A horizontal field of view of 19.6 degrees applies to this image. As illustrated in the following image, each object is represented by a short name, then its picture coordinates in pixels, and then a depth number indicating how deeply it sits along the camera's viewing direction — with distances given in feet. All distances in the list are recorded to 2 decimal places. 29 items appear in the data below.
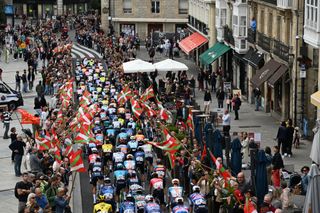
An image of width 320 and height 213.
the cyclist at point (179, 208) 78.35
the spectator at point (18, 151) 109.60
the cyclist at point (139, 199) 82.48
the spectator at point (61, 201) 80.07
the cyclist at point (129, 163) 95.50
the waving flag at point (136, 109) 130.93
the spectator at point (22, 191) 83.15
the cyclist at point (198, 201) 80.86
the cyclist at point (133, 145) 105.09
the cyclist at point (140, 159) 103.61
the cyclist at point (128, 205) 80.77
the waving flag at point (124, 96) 142.00
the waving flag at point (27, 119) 117.50
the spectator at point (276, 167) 94.58
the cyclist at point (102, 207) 80.12
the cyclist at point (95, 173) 97.30
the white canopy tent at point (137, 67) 183.62
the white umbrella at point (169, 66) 183.42
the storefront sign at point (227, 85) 178.59
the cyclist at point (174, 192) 84.58
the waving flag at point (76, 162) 93.66
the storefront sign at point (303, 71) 132.98
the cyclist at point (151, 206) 80.02
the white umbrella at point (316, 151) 79.56
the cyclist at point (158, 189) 89.35
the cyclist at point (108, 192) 85.40
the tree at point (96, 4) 397.60
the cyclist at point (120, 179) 93.09
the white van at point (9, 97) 166.71
